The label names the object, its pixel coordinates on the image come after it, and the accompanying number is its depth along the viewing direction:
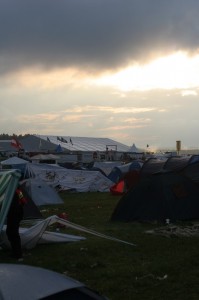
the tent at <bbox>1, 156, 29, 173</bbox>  36.21
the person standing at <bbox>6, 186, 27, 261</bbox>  10.54
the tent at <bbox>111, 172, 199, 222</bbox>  15.38
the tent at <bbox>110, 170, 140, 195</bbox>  28.84
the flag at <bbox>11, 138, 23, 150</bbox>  52.34
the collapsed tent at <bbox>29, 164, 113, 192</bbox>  30.28
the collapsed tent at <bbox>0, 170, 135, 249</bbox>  10.26
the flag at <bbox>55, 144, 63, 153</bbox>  64.44
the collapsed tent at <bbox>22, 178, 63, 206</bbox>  23.69
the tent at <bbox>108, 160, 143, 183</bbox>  34.94
